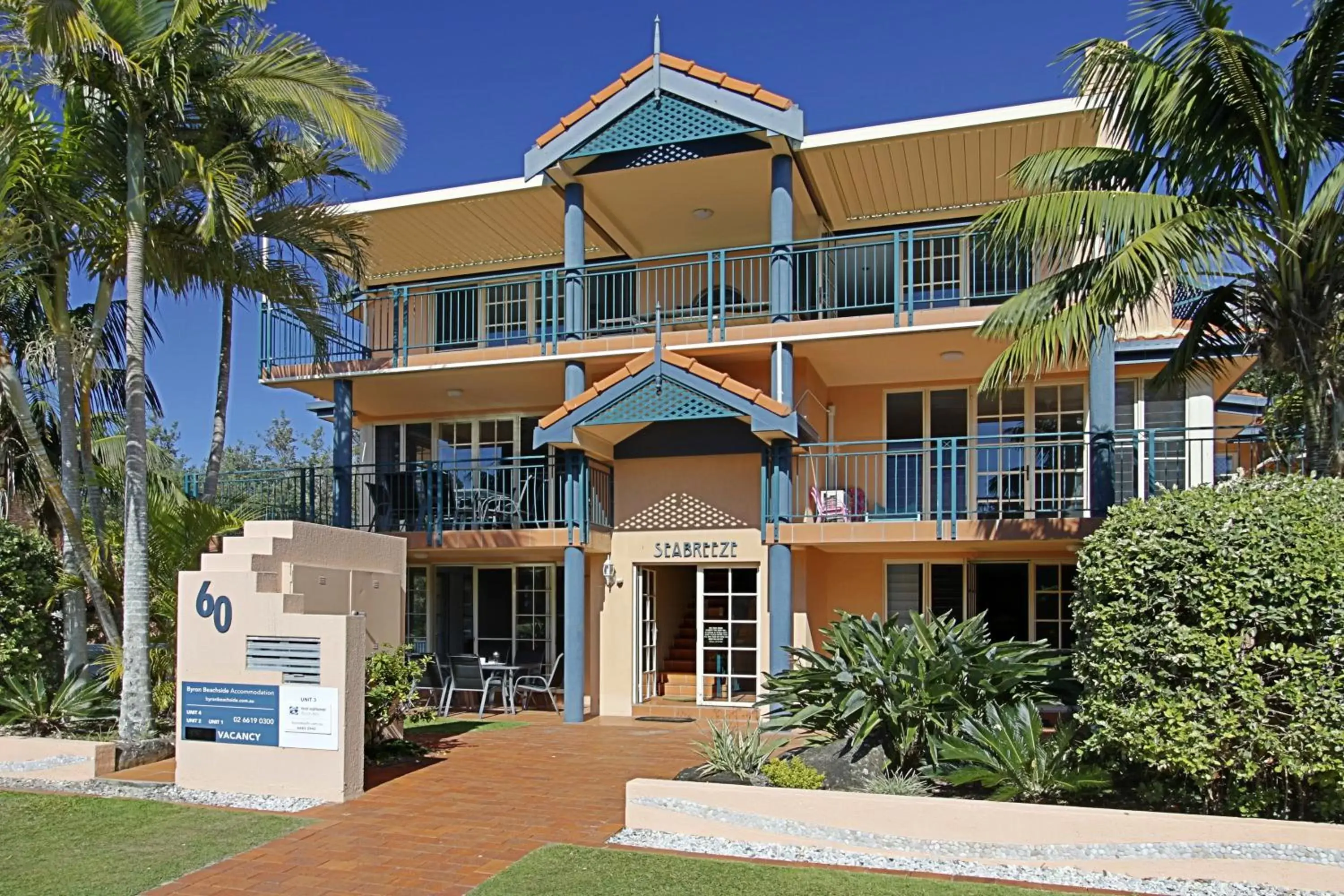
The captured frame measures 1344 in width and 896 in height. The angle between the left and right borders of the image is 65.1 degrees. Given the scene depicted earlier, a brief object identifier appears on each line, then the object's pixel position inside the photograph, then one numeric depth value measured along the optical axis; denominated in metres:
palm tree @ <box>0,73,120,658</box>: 10.88
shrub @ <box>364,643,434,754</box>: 10.20
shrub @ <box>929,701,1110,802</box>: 7.60
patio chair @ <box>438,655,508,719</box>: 15.20
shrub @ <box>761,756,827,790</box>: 8.15
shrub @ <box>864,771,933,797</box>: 7.93
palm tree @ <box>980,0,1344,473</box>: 8.71
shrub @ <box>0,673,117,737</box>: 11.12
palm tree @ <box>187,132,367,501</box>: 12.53
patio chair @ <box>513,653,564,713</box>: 15.61
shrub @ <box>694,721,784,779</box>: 8.41
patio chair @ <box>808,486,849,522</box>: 14.07
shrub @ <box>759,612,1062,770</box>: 8.45
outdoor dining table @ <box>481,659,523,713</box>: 15.02
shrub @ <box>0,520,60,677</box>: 11.53
